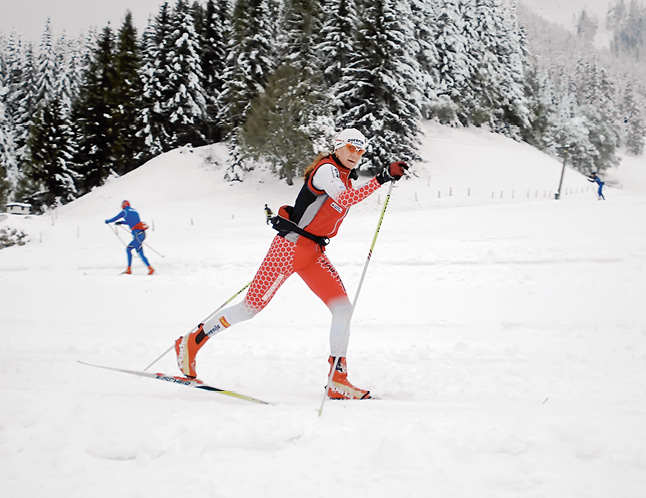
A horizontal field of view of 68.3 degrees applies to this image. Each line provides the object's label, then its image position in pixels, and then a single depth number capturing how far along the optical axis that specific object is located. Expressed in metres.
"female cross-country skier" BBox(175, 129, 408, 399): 3.93
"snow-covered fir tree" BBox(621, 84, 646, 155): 85.19
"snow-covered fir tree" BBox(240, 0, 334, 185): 27.44
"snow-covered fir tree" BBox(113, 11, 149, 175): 37.75
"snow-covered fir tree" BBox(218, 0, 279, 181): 32.86
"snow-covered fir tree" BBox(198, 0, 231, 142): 39.03
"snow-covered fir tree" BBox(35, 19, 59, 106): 44.16
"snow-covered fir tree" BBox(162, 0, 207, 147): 35.41
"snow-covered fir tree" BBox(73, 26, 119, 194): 37.22
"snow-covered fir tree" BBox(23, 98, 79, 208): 34.25
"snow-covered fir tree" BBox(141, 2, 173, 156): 35.66
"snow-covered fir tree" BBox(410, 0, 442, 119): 33.81
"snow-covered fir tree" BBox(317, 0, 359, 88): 28.94
